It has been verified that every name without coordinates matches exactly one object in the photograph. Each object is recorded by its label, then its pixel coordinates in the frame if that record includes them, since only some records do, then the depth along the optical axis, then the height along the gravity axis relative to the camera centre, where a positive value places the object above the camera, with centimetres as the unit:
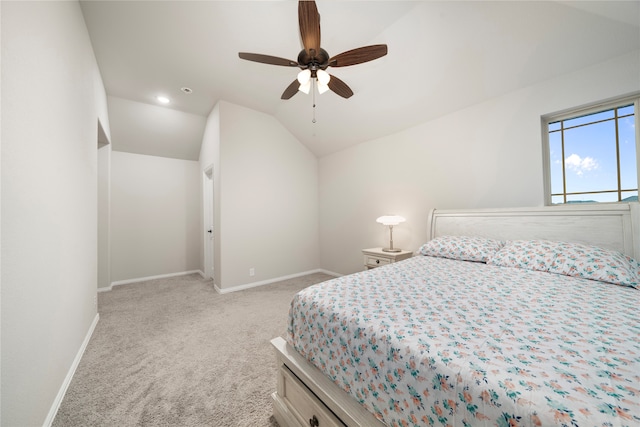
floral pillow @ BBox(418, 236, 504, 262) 209 -34
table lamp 305 -8
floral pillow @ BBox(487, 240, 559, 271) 171 -35
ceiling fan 159 +125
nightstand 291 -56
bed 63 -47
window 191 +51
